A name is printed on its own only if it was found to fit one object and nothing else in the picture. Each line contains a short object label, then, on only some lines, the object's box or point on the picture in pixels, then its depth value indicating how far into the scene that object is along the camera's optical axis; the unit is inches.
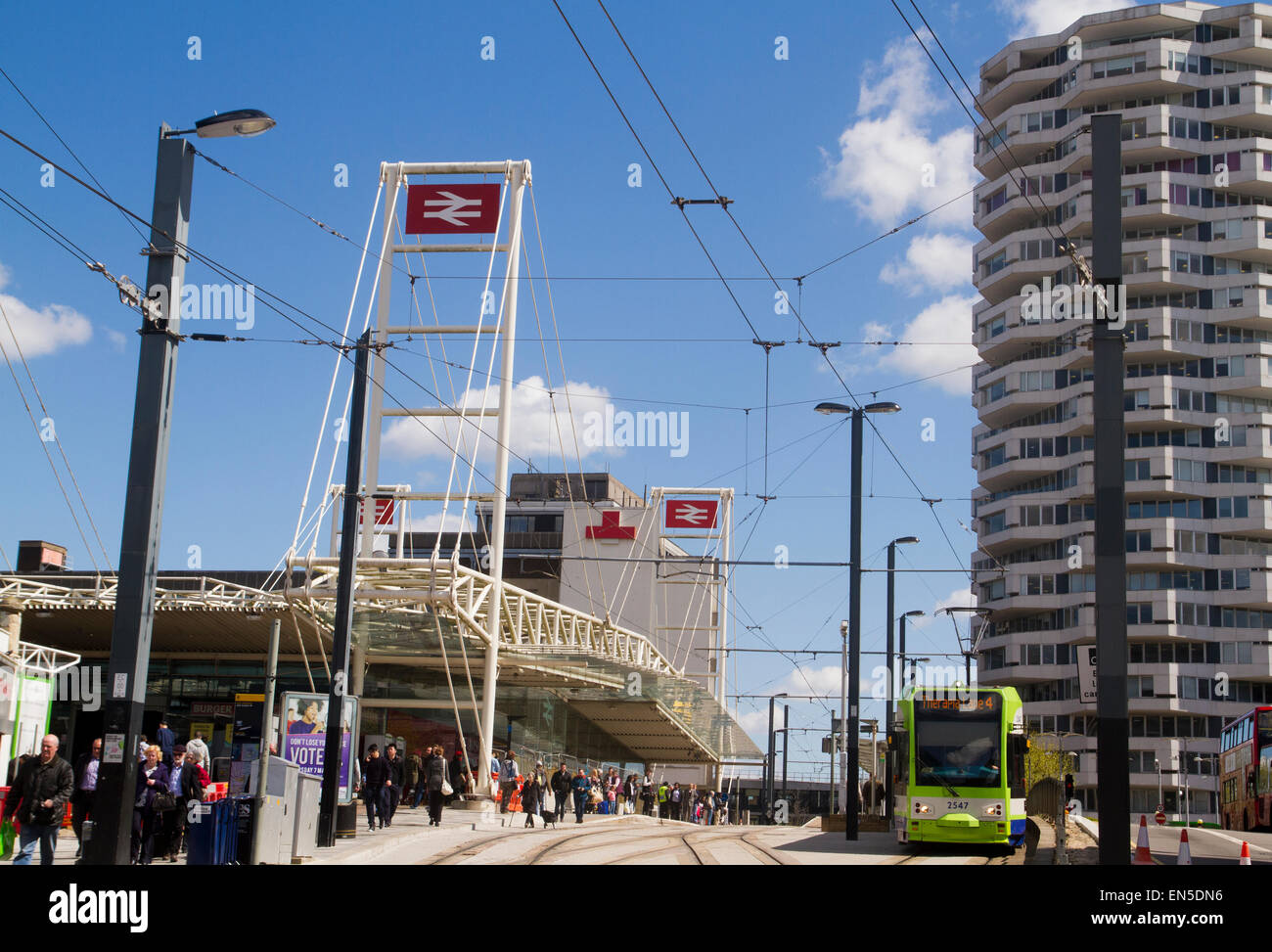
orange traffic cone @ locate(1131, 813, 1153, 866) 761.4
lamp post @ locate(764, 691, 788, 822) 2573.8
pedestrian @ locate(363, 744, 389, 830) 1027.3
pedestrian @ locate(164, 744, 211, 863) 745.6
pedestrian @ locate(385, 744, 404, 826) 1057.5
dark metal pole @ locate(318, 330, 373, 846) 877.8
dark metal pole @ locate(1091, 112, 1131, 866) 612.4
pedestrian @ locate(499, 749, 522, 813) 1464.1
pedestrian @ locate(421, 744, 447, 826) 1112.8
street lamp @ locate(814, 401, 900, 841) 1262.3
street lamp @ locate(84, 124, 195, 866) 617.9
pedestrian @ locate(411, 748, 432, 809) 1405.0
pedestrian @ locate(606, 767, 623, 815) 1800.0
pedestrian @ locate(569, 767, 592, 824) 1410.2
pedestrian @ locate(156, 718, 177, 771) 807.1
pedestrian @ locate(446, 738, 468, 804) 1460.4
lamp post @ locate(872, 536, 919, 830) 1342.8
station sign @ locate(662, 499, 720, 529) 3262.8
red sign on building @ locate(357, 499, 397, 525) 1620.3
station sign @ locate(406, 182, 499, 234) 1545.3
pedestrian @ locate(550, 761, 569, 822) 1296.8
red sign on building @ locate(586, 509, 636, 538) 3316.9
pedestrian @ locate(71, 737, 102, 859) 711.7
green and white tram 1005.2
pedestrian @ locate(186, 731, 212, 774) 770.8
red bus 1261.1
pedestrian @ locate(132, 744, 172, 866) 703.7
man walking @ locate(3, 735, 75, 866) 581.6
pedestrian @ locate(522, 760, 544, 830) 1238.9
